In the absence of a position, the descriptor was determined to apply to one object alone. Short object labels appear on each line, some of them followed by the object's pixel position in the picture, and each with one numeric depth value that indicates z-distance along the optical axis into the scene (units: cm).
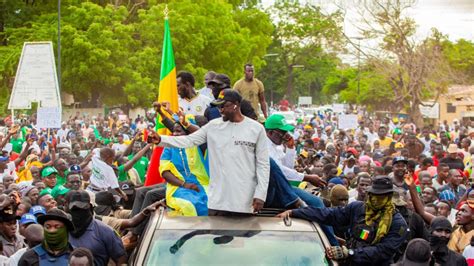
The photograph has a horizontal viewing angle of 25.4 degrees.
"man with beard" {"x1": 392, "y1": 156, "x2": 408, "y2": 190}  1138
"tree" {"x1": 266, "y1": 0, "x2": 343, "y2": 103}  8694
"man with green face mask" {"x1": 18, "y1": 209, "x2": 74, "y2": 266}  717
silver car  696
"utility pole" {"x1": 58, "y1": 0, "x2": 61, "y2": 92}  4053
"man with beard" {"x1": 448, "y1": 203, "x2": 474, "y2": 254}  909
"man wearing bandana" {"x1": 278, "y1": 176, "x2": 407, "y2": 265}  746
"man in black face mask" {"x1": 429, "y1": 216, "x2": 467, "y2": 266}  805
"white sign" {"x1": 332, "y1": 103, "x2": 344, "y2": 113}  4544
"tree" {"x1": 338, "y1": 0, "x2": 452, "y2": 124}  4756
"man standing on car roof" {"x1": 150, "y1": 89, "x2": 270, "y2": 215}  782
